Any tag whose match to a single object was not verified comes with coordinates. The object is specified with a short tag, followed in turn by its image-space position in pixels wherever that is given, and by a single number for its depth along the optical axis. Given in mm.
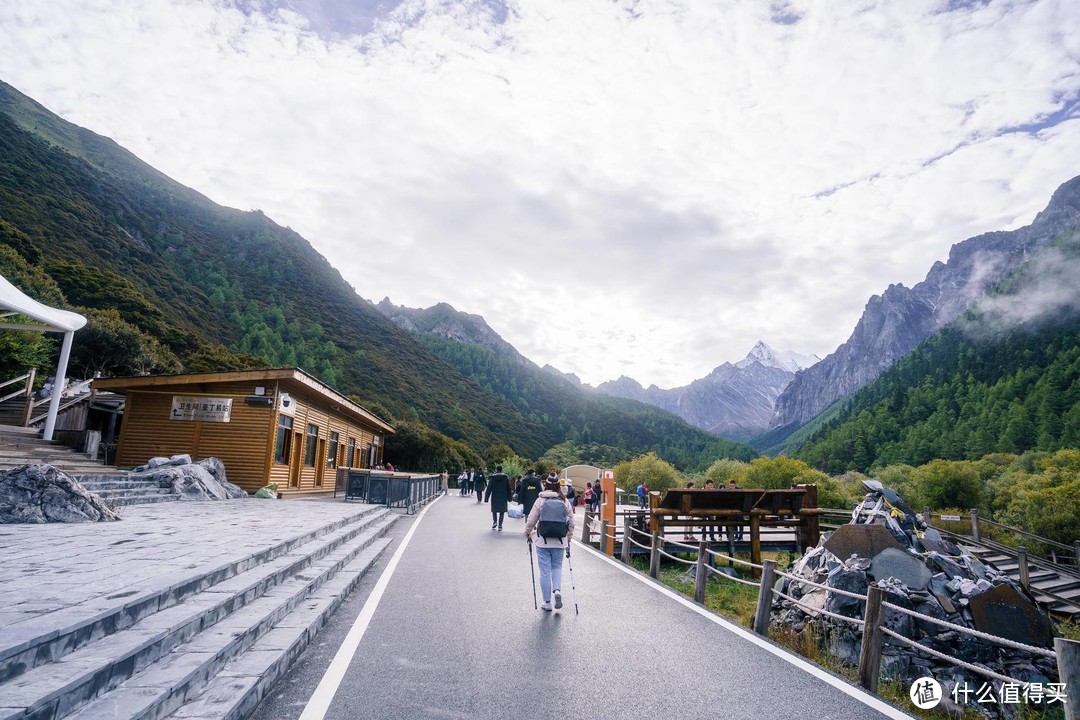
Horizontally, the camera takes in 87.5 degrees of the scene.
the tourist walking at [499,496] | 15780
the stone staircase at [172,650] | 2883
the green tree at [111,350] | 31688
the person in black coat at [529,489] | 15070
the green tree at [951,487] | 33656
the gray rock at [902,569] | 9148
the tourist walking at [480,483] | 27988
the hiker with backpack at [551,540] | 6730
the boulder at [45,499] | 8578
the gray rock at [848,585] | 8609
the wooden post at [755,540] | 14508
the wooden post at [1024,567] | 15354
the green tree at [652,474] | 38500
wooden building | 18094
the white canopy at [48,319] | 12344
